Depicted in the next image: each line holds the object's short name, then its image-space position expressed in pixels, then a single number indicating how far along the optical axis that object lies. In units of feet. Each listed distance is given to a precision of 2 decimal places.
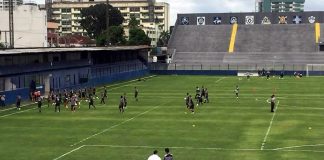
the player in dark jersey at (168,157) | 74.57
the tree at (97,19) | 599.57
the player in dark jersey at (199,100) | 188.34
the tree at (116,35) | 462.07
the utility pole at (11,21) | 244.42
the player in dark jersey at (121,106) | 168.14
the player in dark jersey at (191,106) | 165.48
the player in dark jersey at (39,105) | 171.42
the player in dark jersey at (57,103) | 171.92
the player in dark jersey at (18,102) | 179.52
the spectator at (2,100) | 186.80
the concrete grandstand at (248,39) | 396.98
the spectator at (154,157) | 66.72
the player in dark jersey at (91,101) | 180.46
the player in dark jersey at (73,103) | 171.35
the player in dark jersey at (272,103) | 165.40
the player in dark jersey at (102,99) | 194.47
